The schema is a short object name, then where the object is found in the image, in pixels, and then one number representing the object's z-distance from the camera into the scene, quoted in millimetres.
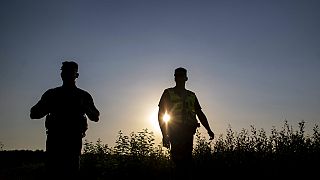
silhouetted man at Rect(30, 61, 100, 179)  5164
